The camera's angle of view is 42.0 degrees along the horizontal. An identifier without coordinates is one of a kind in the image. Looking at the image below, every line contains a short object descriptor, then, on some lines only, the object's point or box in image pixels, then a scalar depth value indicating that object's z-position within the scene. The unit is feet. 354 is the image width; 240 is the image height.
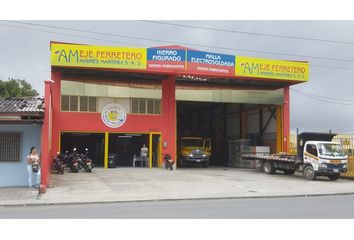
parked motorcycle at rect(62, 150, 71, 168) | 92.32
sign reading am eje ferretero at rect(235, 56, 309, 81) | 108.88
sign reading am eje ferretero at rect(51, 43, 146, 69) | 98.27
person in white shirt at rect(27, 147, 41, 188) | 64.18
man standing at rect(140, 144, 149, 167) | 108.99
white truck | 85.97
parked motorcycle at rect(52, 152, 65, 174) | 87.25
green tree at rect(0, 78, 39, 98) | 163.43
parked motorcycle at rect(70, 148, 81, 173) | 90.94
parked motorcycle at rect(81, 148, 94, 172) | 93.20
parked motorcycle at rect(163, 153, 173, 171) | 104.06
